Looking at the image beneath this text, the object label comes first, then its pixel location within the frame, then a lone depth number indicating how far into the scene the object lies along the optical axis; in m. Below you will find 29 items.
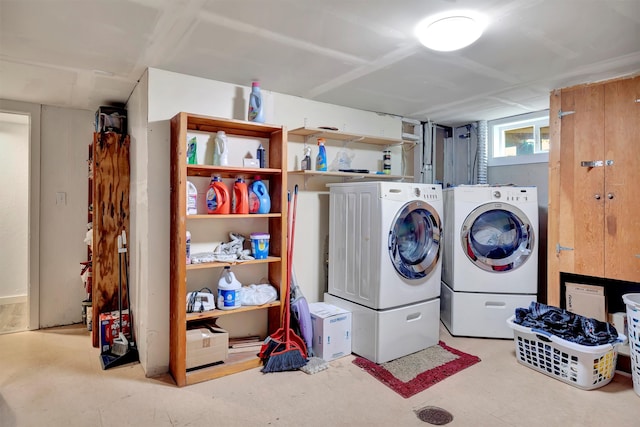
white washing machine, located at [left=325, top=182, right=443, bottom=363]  2.81
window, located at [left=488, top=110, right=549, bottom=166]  3.91
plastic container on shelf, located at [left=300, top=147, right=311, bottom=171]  3.21
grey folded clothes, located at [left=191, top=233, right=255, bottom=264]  2.65
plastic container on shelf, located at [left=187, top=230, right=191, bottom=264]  2.54
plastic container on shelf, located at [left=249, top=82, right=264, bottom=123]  2.78
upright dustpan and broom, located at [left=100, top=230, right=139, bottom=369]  2.74
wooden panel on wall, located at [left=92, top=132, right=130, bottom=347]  3.10
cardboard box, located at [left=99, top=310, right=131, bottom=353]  2.94
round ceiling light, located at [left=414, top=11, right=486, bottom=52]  1.88
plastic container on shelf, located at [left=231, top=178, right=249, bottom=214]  2.73
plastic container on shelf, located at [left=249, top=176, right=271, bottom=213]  2.80
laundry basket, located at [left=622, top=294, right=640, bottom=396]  2.33
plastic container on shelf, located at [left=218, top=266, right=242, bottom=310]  2.65
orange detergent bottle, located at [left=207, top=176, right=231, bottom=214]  2.64
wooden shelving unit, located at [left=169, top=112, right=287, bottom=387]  2.43
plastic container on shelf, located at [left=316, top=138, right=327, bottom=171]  3.23
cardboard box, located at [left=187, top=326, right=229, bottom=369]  2.53
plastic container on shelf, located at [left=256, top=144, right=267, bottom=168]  2.91
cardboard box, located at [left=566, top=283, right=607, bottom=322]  2.92
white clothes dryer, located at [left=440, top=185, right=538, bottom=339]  3.27
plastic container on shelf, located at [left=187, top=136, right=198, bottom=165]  2.65
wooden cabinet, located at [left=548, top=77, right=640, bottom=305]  2.67
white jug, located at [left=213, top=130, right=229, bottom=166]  2.70
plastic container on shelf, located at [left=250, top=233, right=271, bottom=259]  2.80
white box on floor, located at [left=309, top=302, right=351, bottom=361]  2.84
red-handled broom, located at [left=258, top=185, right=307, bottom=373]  2.65
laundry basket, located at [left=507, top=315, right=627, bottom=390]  2.38
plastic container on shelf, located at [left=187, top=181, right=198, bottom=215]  2.61
